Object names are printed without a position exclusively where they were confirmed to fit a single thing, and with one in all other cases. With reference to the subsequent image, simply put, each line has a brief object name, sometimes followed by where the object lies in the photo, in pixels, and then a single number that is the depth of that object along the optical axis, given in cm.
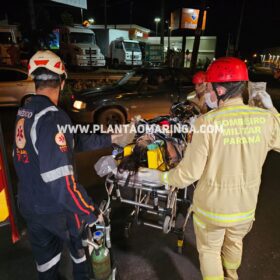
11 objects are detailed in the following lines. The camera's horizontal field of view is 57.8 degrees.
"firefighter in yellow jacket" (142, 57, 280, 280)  172
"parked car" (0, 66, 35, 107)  805
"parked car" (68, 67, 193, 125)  640
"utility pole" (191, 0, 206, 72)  1373
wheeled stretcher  243
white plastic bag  242
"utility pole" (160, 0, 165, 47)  2366
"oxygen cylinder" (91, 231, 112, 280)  190
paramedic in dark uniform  159
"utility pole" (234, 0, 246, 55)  2212
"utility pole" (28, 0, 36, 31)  1331
